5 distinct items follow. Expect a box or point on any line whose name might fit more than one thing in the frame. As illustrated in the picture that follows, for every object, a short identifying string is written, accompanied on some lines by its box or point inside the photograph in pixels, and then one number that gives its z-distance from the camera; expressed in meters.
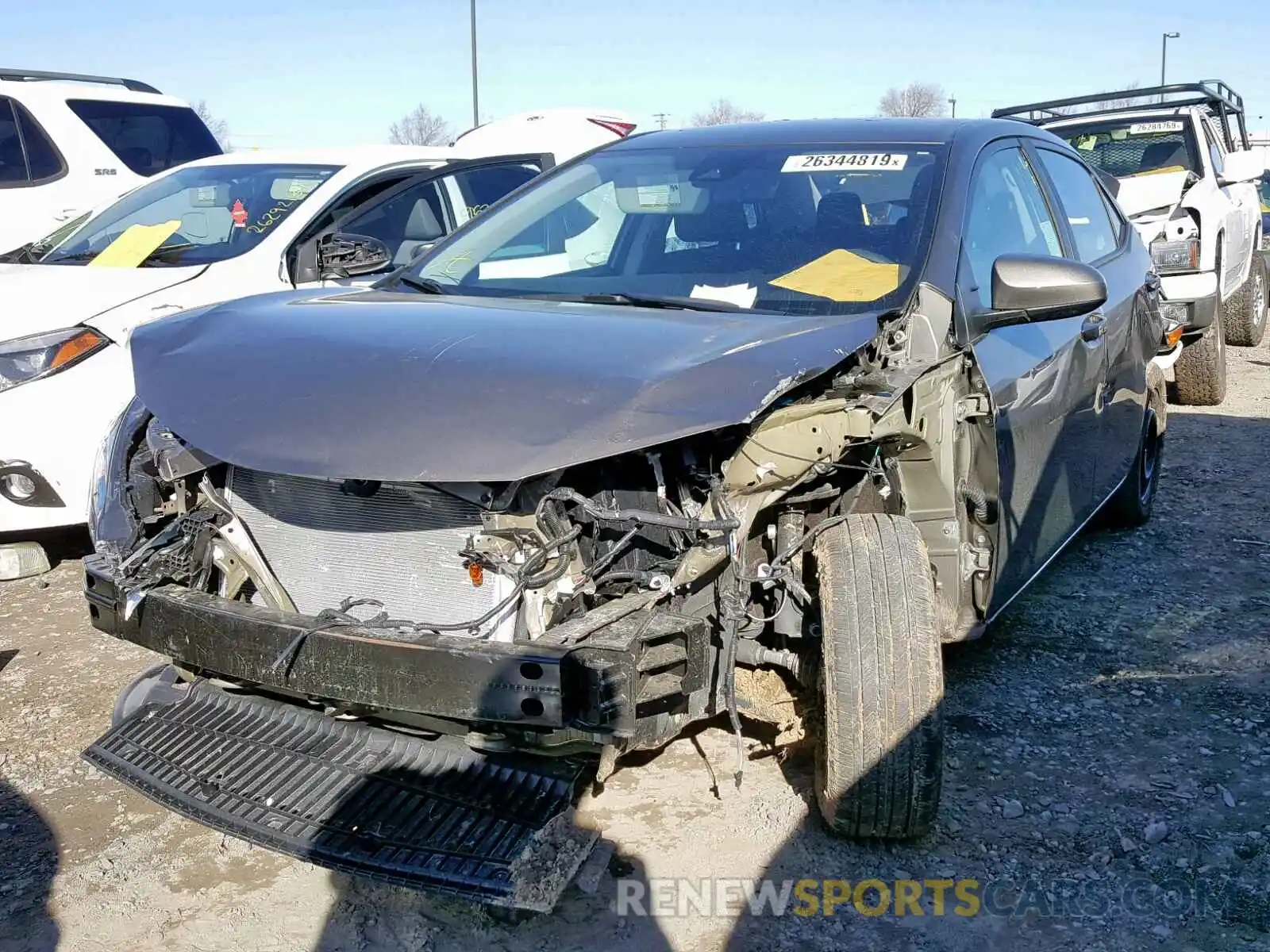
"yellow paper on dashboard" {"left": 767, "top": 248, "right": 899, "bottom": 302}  3.12
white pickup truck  7.89
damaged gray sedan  2.40
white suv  8.02
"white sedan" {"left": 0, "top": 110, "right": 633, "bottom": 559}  4.45
